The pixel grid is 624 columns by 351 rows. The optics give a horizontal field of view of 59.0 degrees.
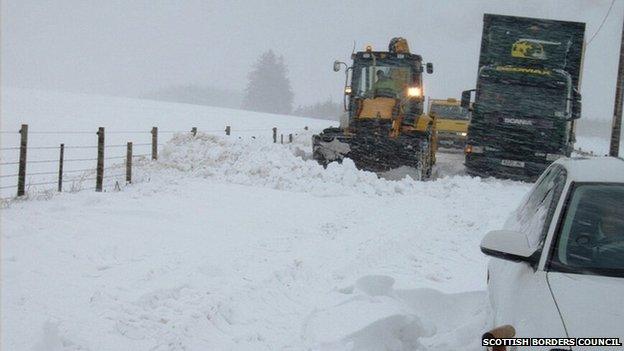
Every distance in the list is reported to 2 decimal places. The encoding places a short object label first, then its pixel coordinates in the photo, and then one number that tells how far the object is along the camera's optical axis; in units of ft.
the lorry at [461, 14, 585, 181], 52.08
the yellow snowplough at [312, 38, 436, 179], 51.06
